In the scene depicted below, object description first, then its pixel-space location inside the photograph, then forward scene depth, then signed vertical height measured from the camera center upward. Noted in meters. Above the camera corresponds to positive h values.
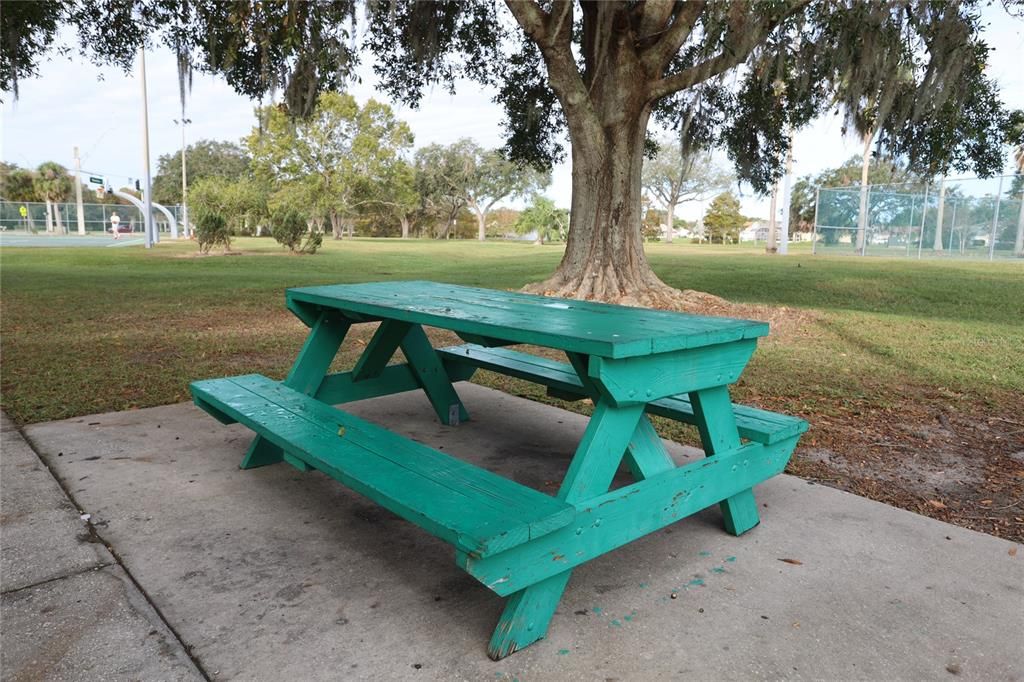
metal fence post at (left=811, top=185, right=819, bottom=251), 23.33 +0.59
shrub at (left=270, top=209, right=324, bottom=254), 22.41 +0.26
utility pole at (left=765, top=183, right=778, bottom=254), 30.97 +0.89
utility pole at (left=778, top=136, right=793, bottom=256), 26.66 +1.12
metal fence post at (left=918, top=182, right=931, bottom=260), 20.05 +1.08
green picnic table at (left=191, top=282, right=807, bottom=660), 1.80 -0.71
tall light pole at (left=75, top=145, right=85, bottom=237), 37.28 +2.43
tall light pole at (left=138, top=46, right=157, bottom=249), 26.59 +1.83
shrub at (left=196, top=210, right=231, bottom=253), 20.41 +0.24
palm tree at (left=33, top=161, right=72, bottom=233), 55.25 +4.25
